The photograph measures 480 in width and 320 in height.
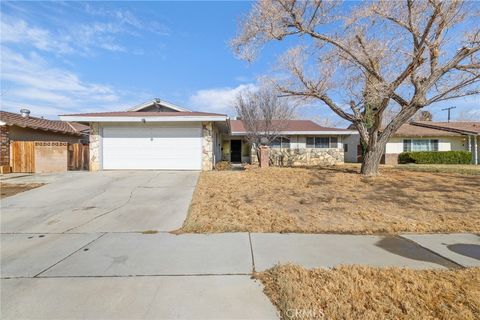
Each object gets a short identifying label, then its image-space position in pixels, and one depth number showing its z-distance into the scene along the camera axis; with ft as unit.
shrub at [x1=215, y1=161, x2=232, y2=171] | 48.73
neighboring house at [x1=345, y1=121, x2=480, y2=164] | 80.33
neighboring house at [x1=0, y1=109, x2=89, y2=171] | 49.63
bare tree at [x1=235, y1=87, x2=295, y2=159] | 59.26
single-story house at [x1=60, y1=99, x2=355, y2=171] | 45.14
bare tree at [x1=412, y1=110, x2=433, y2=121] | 120.32
